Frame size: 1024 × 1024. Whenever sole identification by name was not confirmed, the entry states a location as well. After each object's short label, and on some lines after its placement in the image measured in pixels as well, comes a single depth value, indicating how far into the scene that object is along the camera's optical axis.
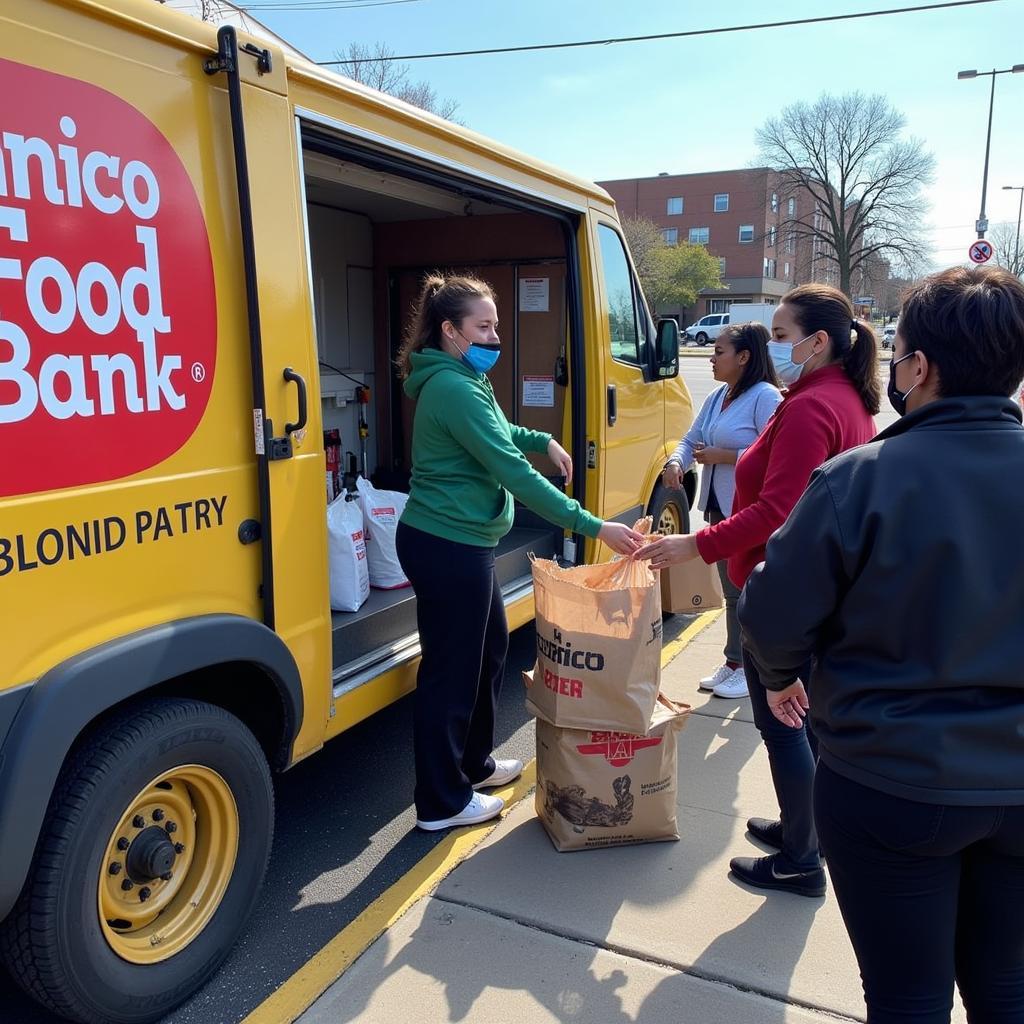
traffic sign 18.31
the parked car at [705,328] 49.34
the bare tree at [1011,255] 43.31
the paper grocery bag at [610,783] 3.00
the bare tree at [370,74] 21.47
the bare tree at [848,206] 47.66
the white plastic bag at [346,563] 3.48
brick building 65.88
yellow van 1.90
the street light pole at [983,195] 20.37
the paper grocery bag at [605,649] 2.88
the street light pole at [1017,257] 41.19
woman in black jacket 1.50
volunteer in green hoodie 2.93
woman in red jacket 2.56
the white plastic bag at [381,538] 3.93
